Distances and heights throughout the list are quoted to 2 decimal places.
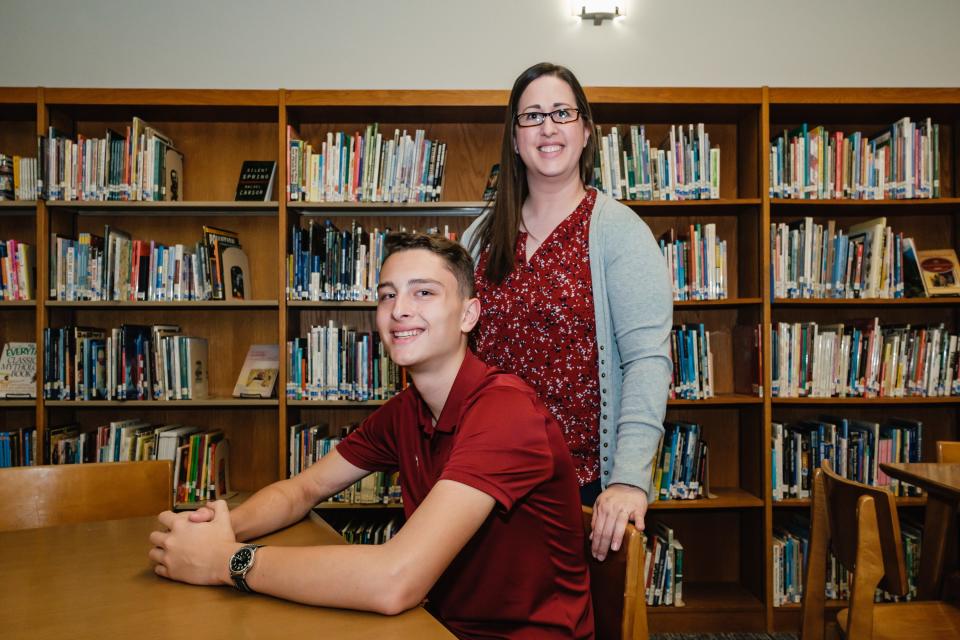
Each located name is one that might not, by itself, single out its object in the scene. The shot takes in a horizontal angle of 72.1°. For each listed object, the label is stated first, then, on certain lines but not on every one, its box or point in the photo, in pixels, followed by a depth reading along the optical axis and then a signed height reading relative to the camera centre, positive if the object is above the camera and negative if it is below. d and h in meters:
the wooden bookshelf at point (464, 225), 2.90 +0.50
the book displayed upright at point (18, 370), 2.95 -0.18
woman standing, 1.40 +0.09
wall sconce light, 3.28 +1.56
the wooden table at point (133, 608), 0.81 -0.37
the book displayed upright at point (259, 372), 3.03 -0.20
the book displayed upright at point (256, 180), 3.02 +0.69
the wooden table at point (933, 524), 2.07 -0.65
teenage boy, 0.89 -0.29
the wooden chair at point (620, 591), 0.96 -0.42
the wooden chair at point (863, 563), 1.43 -0.54
